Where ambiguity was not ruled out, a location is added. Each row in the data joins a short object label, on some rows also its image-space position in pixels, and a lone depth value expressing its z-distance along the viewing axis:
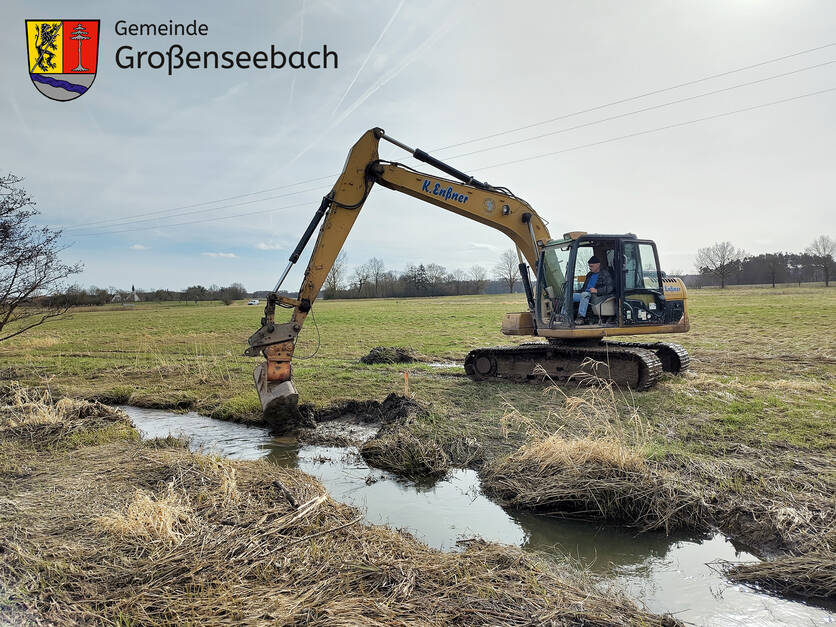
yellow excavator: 9.03
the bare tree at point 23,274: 7.58
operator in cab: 10.78
